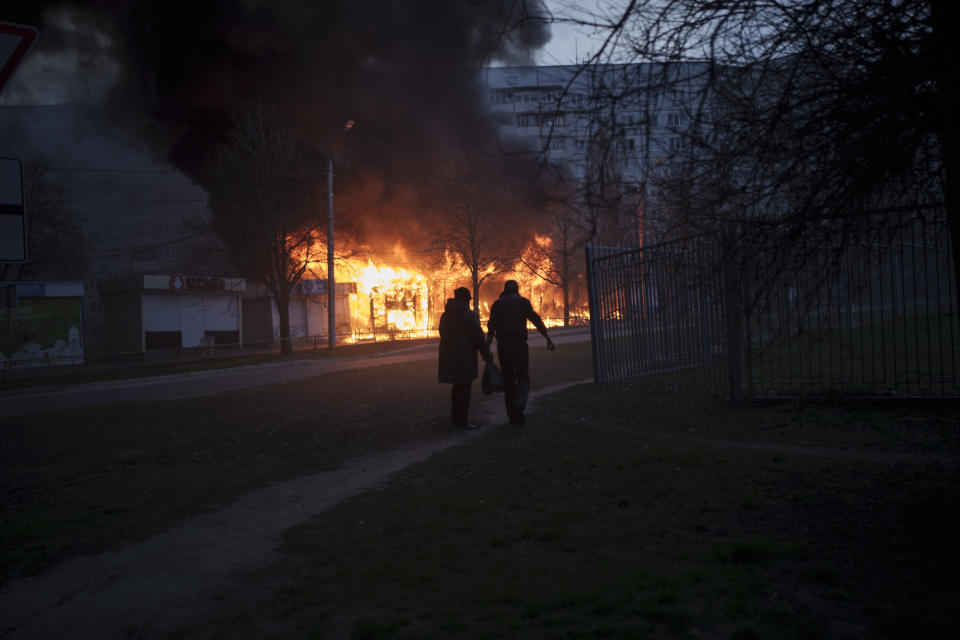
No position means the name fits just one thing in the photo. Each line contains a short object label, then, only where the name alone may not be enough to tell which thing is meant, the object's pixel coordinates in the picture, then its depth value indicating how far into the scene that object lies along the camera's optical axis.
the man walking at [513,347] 8.58
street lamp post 27.38
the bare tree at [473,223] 33.59
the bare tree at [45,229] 31.30
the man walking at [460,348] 8.58
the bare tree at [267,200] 26.44
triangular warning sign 3.43
